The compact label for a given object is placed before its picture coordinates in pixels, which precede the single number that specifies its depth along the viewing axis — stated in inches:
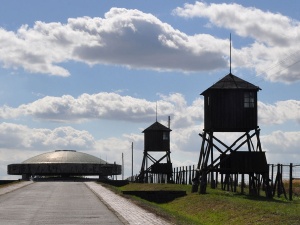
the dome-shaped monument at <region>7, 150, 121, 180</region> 3907.5
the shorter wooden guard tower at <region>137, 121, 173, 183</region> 2967.5
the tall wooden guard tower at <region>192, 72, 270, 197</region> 1594.5
